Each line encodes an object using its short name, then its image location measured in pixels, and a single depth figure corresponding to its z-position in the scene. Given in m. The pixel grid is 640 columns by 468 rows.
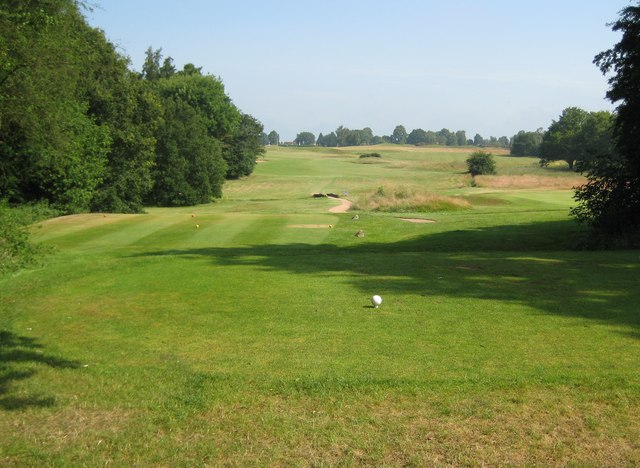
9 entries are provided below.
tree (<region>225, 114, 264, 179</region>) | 93.25
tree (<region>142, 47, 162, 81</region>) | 102.75
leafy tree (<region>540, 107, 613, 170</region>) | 109.81
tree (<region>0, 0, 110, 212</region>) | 29.36
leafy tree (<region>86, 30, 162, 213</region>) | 47.74
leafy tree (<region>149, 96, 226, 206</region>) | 67.06
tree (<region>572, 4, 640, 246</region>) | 23.11
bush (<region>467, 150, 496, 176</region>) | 92.88
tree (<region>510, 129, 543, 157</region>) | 158.62
